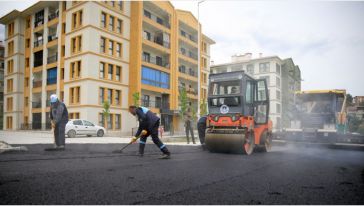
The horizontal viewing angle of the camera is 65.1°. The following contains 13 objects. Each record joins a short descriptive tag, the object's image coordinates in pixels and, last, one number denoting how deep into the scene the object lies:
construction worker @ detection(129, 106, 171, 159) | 7.71
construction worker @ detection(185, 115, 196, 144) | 15.23
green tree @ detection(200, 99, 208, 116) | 35.80
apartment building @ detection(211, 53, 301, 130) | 55.86
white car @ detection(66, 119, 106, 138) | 20.62
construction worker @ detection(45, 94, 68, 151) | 9.12
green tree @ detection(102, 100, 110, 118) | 28.00
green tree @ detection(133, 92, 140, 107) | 29.45
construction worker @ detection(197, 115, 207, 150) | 11.39
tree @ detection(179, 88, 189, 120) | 32.24
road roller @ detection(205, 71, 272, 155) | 9.02
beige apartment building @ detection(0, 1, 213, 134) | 29.77
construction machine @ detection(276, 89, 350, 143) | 13.50
